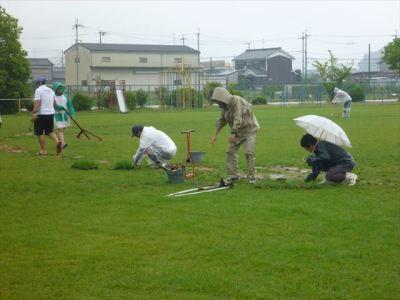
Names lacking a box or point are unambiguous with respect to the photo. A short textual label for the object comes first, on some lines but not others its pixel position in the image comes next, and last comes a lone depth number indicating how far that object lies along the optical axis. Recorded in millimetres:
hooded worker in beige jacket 11430
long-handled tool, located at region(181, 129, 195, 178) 11762
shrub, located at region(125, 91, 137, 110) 48156
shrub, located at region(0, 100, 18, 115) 44844
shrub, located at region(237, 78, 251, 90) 75812
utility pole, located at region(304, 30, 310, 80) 101938
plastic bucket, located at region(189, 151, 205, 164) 12938
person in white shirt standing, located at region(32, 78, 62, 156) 16047
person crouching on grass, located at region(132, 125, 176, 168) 12492
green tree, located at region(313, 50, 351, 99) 62281
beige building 74812
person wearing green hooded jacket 17284
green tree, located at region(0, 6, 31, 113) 45000
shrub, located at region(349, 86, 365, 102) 57594
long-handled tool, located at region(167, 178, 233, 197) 10266
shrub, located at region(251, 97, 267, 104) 59750
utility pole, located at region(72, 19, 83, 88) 76750
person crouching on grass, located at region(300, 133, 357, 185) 10883
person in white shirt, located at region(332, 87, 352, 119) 31039
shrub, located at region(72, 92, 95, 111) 47406
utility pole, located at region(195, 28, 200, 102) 52794
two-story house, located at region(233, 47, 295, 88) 88625
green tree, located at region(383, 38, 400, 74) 57625
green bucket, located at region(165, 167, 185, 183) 11469
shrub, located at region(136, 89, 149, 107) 51219
